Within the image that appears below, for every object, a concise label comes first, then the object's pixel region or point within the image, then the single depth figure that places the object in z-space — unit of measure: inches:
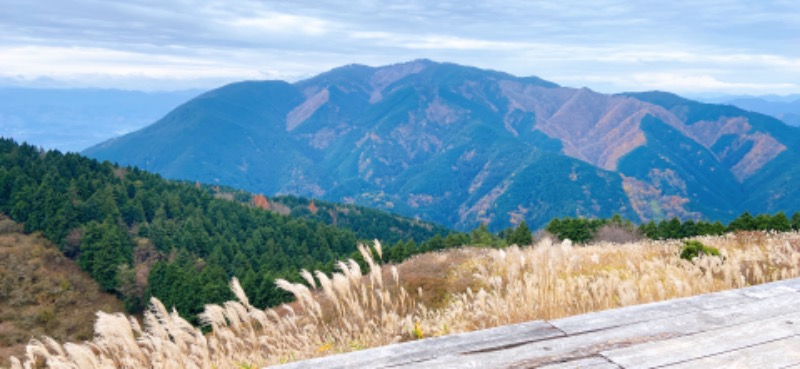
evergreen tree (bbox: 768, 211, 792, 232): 1666.1
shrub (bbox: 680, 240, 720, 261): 341.9
